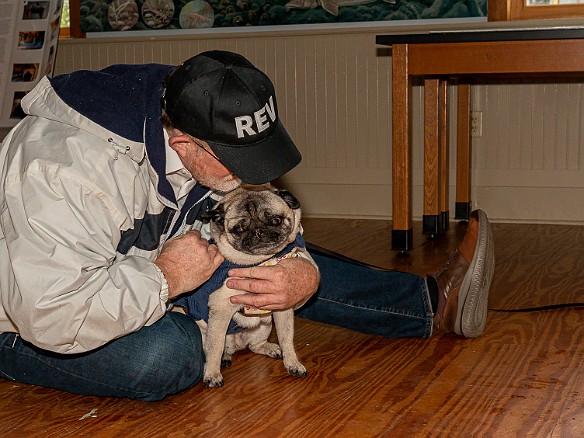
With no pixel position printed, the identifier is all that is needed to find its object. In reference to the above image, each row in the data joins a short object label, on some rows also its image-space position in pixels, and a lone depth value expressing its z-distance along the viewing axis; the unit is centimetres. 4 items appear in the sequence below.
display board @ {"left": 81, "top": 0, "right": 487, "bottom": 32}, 458
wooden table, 330
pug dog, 199
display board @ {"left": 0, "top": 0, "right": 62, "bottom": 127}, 501
